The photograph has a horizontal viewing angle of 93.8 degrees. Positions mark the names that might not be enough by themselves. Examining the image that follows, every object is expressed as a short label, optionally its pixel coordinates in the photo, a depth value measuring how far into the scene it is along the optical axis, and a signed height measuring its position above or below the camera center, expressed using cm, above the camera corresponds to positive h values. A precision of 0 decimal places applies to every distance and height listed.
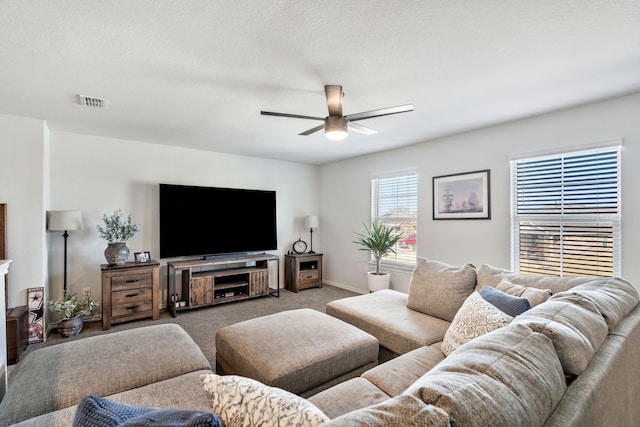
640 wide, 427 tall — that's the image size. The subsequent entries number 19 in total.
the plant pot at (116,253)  361 -46
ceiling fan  232 +78
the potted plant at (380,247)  440 -48
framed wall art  362 +25
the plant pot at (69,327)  327 -123
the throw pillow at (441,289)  241 -62
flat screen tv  425 -9
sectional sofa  74 -54
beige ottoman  171 -85
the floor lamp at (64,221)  331 -7
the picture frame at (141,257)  394 -55
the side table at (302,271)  524 -101
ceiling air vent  264 +103
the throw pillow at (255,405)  73 -49
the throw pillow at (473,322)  164 -60
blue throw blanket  63 -46
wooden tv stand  412 -98
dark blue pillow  172 -52
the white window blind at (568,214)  277 +1
